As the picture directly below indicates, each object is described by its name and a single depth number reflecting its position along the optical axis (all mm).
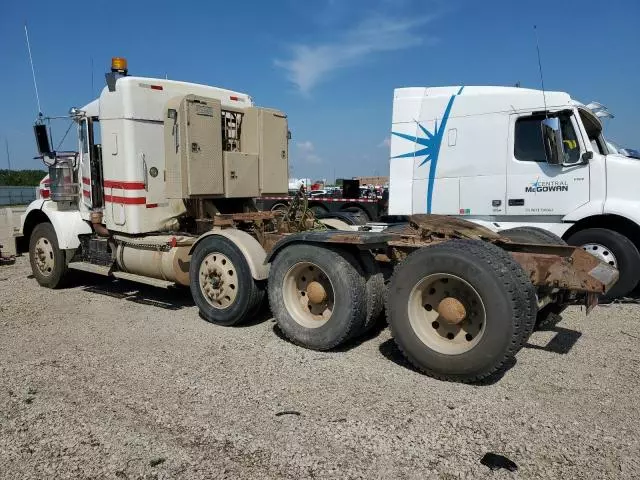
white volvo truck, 7004
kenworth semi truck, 3971
